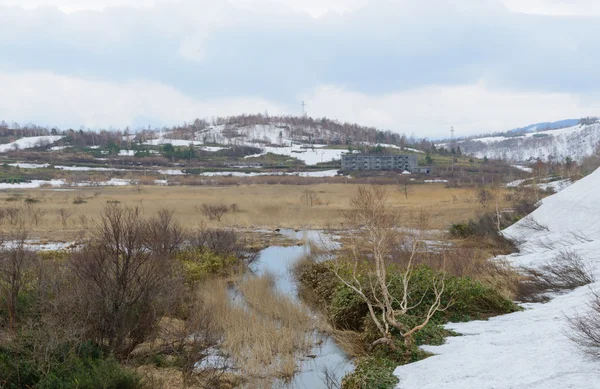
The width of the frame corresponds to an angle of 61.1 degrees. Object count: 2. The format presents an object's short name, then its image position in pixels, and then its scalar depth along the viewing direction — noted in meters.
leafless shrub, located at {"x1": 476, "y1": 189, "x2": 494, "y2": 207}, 42.81
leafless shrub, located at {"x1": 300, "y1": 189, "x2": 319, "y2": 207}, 45.49
